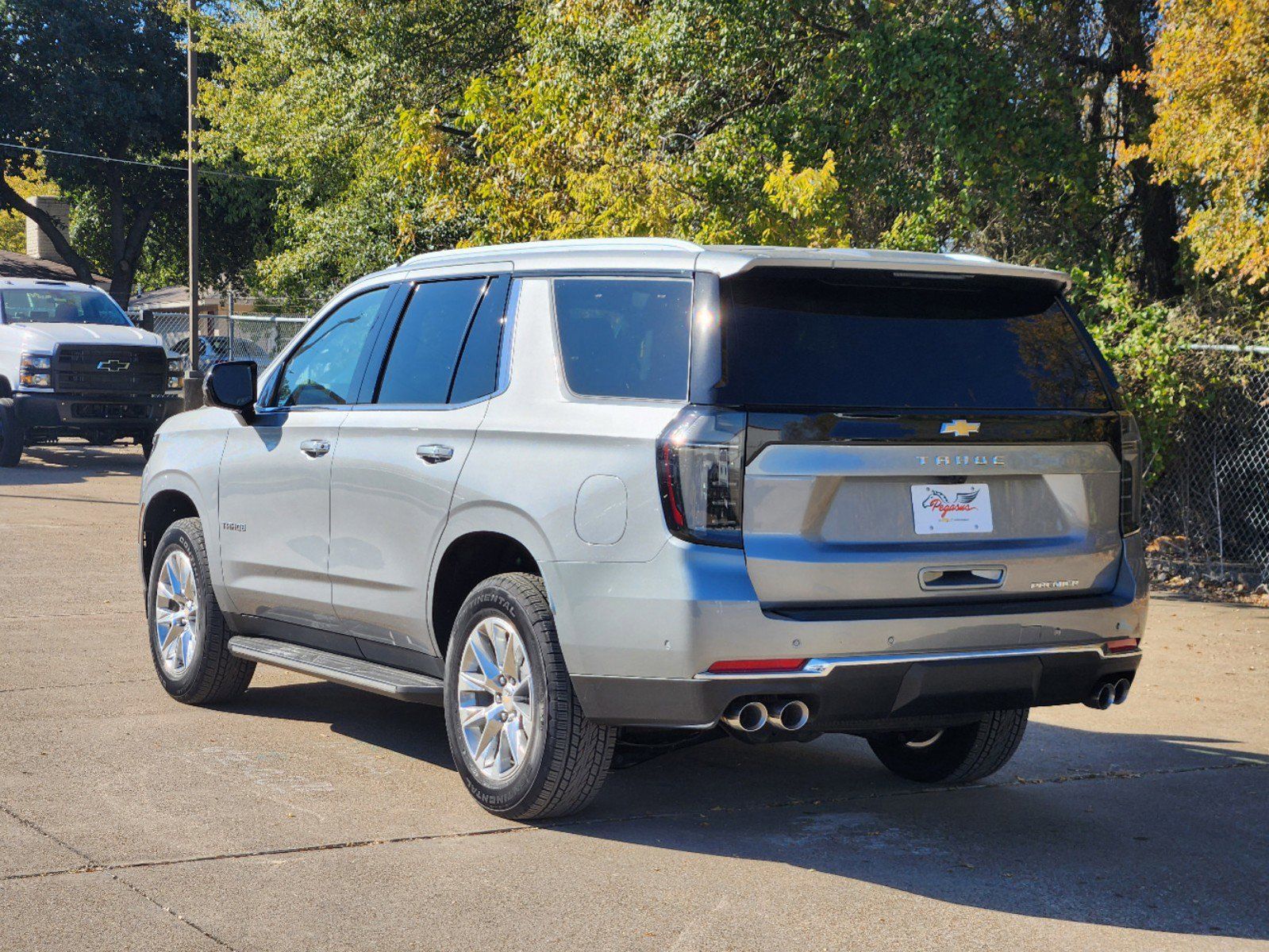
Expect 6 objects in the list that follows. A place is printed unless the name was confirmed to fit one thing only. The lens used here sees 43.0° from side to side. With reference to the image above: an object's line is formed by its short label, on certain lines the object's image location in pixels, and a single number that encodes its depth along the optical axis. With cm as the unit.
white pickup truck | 2150
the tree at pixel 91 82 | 4456
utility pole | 3105
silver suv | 498
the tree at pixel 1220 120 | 1043
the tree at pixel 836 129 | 1319
